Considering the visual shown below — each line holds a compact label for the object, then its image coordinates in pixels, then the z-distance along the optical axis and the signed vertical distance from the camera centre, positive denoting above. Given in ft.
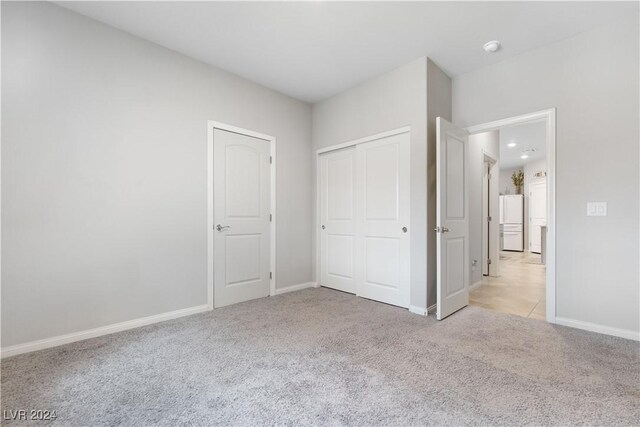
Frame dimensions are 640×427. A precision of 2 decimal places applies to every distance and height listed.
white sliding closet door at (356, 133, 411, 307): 10.72 -0.21
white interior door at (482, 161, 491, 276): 15.25 -0.24
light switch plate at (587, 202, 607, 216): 8.31 +0.15
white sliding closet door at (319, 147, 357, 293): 12.69 -0.27
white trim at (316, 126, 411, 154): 10.73 +3.06
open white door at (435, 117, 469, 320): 9.39 -0.19
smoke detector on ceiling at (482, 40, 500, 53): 9.20 +5.44
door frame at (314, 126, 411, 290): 13.97 -0.29
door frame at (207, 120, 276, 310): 10.50 +0.21
